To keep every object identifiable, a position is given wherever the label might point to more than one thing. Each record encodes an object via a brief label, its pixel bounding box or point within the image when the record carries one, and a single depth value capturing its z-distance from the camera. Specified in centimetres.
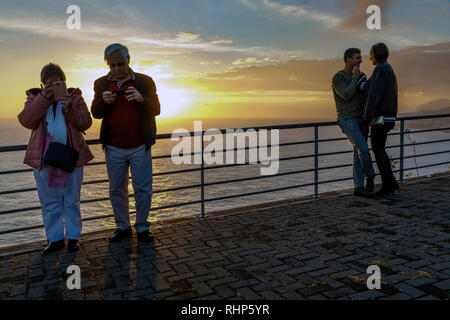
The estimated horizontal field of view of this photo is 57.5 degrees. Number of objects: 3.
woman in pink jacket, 404
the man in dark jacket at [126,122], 427
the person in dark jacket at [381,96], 589
